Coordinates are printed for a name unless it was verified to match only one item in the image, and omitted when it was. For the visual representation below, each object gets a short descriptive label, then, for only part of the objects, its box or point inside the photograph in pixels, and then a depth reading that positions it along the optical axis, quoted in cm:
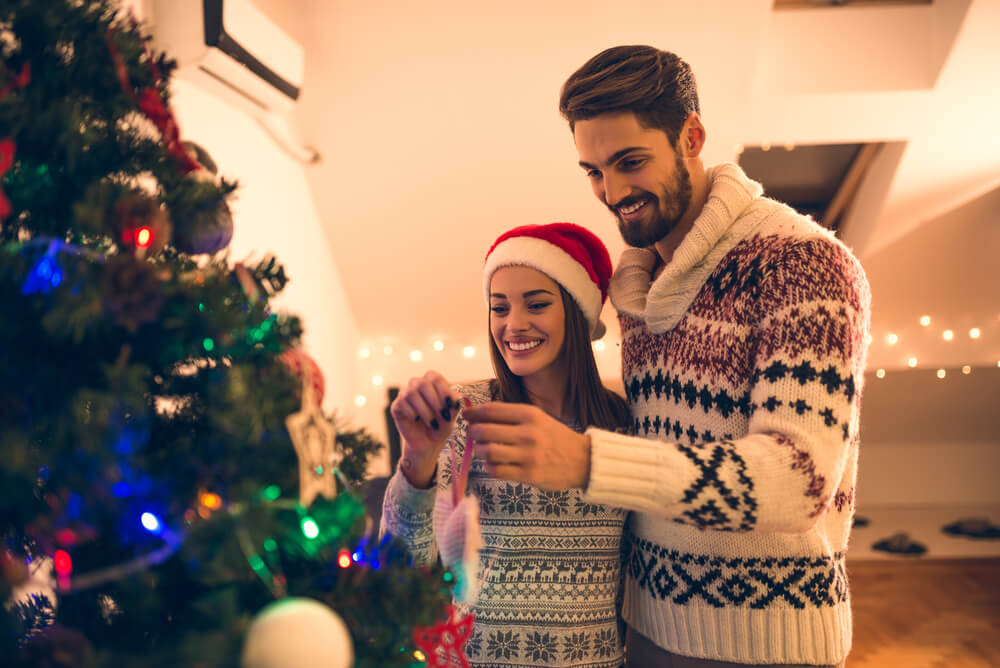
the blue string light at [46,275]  50
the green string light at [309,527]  55
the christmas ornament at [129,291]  48
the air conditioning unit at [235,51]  192
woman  103
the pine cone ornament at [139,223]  52
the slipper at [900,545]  361
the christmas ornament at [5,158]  48
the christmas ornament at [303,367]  57
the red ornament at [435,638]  64
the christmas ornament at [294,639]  44
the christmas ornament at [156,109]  56
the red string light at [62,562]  54
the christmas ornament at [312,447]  51
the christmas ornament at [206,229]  60
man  80
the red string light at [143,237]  54
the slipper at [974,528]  381
